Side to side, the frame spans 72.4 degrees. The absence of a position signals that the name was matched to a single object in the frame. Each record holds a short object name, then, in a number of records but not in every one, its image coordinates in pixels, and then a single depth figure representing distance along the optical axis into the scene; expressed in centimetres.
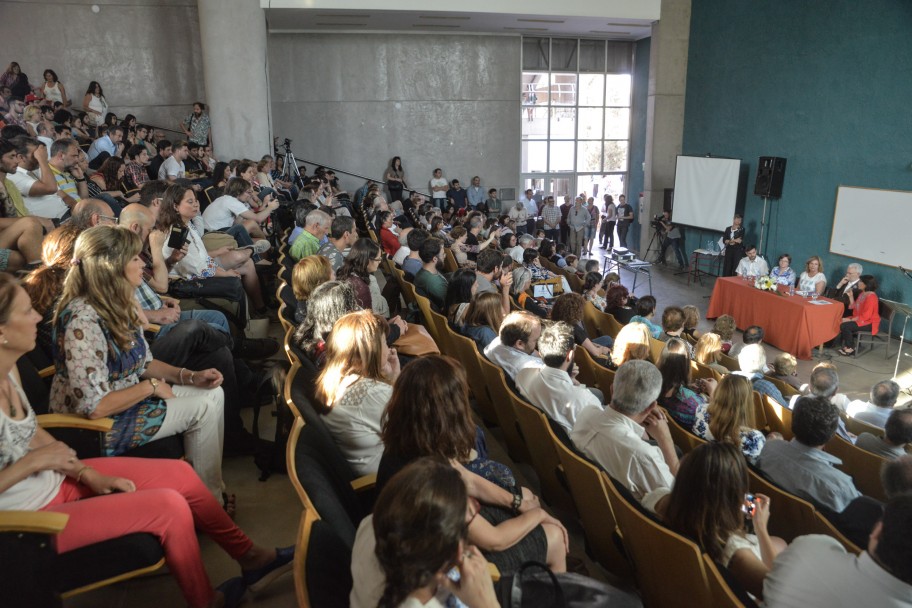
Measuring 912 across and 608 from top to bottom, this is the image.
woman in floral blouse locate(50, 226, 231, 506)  219
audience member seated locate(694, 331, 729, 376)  485
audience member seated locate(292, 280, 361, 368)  288
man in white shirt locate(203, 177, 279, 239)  564
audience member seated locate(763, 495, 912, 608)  153
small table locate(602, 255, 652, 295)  994
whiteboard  822
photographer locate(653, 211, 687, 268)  1256
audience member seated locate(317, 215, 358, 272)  472
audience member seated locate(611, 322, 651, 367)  402
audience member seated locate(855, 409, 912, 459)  320
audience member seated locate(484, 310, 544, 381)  355
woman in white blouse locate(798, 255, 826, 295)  824
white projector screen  1127
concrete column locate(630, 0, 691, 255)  1216
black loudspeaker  1015
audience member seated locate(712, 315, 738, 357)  593
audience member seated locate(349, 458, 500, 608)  127
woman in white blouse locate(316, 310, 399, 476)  232
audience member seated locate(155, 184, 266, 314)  393
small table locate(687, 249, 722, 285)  1159
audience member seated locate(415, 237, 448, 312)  520
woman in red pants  181
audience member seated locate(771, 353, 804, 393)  480
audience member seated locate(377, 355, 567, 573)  185
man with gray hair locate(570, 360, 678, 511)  241
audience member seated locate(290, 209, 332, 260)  489
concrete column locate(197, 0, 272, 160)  932
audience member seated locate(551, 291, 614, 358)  446
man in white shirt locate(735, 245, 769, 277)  916
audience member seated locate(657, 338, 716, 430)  345
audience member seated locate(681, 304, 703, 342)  557
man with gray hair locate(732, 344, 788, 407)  453
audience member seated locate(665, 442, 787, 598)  189
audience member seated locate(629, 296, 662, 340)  541
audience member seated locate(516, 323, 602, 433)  305
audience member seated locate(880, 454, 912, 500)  240
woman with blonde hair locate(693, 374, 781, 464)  305
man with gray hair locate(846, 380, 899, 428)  405
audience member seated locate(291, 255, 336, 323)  358
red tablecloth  737
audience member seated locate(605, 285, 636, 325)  590
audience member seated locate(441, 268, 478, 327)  473
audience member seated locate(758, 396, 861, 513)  271
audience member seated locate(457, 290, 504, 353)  411
